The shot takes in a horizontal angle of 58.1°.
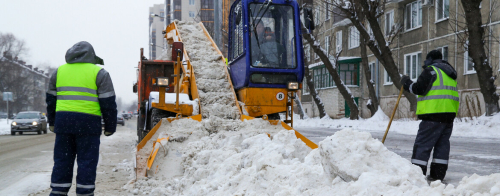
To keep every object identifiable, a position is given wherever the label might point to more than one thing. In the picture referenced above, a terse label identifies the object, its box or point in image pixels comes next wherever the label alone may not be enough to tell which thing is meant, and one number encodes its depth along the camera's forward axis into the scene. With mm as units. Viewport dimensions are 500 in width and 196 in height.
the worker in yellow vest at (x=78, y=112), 4582
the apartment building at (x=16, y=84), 62309
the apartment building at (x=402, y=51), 20562
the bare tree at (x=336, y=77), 23781
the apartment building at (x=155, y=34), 132875
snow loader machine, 8180
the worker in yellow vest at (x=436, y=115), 5539
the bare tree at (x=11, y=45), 62438
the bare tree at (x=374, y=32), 18109
